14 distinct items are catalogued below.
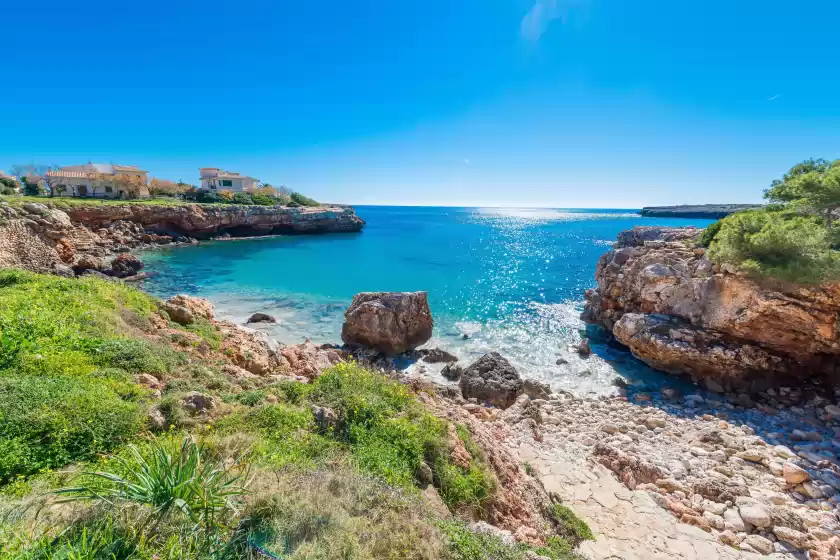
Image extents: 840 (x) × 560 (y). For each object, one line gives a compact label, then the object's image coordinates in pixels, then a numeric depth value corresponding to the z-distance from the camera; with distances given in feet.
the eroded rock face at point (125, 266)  92.19
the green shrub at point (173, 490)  11.42
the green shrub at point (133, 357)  24.41
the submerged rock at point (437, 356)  53.78
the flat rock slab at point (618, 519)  21.08
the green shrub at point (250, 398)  22.01
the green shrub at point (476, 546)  13.24
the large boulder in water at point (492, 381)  41.96
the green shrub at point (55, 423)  15.06
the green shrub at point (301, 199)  271.08
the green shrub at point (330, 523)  11.97
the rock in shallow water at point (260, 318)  65.46
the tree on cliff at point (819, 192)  45.41
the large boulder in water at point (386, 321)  54.13
